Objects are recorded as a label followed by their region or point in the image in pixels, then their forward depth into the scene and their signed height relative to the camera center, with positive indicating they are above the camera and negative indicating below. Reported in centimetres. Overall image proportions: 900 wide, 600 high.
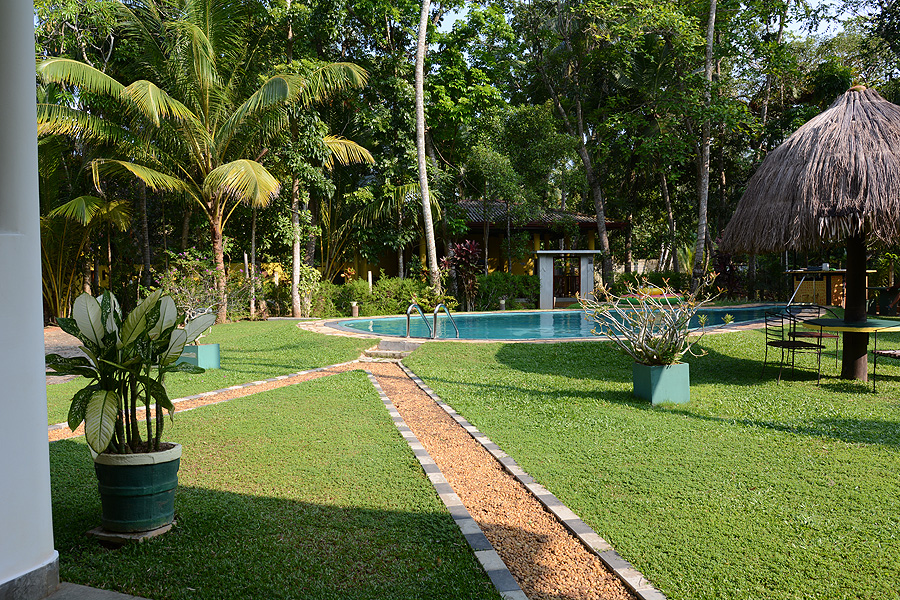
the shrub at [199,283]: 1378 +1
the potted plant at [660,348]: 634 -74
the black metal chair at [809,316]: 752 -57
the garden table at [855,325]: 692 -59
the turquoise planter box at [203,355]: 855 -101
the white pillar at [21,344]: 239 -23
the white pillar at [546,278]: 2038 +0
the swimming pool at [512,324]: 1451 -118
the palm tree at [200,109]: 1330 +391
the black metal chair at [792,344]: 720 -82
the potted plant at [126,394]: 308 -56
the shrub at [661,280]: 2167 -11
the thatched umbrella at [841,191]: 687 +96
